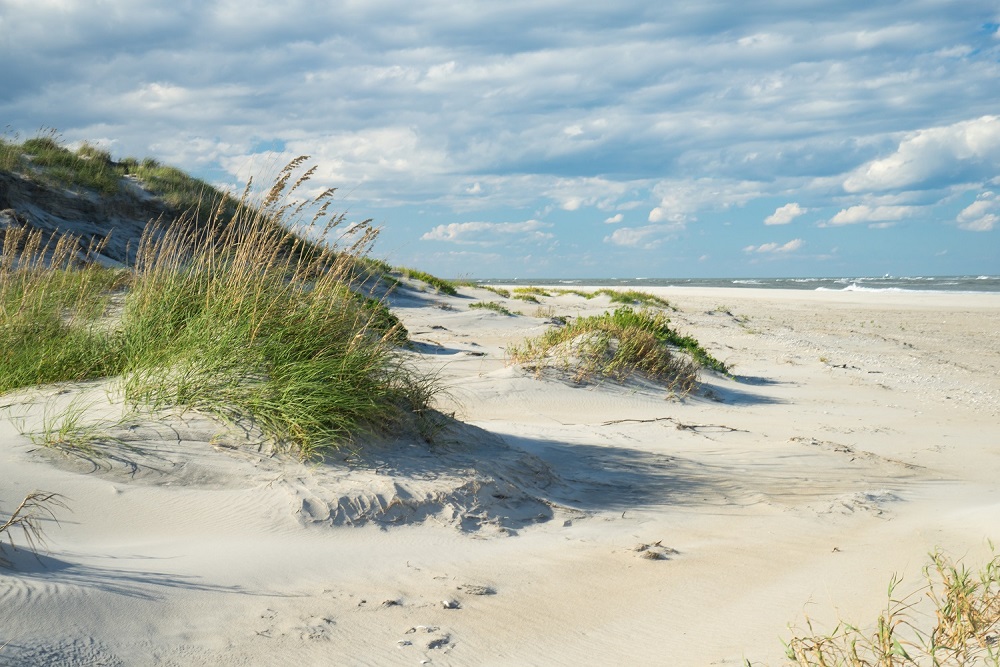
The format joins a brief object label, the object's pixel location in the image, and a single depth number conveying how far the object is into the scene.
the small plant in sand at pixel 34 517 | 3.35
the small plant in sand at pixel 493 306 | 17.87
